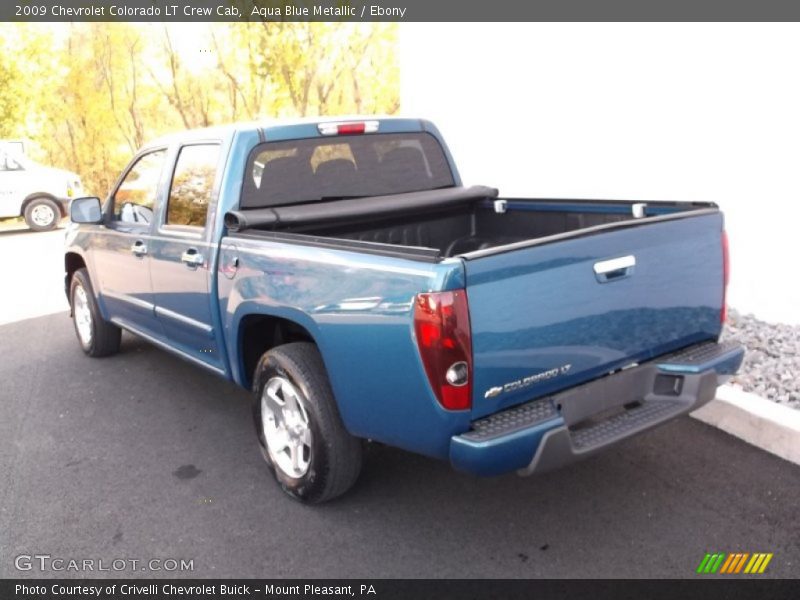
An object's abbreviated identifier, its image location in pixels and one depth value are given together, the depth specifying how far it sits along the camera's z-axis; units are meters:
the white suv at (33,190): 16.64
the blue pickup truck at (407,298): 2.73
